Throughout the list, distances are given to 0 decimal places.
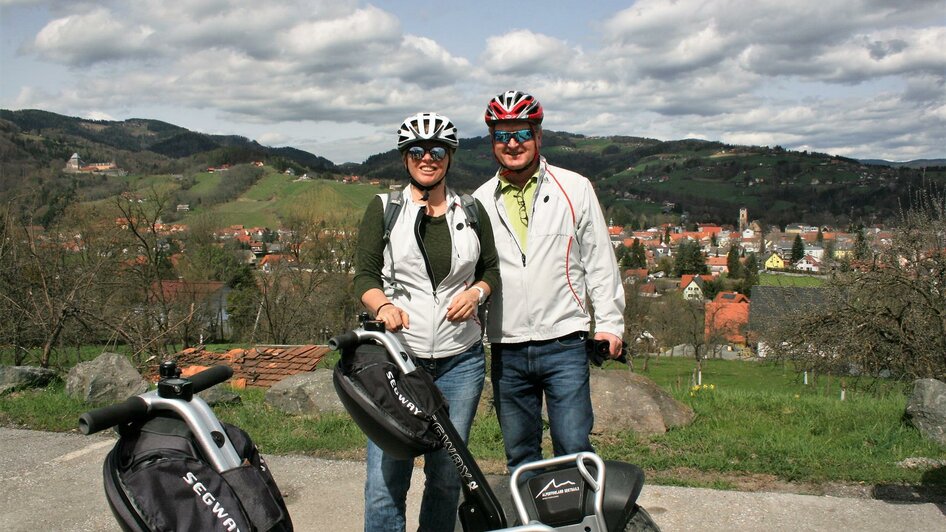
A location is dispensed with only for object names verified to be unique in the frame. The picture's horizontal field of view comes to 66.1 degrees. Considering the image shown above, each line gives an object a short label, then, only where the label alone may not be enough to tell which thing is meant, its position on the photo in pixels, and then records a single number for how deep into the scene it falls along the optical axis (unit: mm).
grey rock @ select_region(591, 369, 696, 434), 5652
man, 2980
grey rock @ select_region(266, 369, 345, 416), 6477
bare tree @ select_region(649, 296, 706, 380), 45559
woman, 2771
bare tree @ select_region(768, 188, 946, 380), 12930
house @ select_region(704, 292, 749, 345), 48062
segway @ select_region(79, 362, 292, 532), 1687
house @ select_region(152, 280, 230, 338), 23984
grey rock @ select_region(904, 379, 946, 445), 5195
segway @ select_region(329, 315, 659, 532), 2307
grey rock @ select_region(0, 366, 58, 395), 7699
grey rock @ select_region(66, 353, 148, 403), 7070
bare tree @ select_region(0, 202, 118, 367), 10062
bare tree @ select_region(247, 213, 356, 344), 25797
